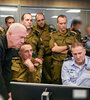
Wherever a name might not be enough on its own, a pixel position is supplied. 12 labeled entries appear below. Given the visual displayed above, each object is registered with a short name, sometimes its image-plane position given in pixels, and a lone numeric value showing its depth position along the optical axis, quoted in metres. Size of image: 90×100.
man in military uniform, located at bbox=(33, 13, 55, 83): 3.34
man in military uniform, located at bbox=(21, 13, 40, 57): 3.07
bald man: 1.32
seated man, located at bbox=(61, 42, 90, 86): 2.22
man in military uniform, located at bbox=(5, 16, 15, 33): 3.59
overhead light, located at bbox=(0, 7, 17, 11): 4.54
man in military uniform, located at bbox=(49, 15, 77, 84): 3.12
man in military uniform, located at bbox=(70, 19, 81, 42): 3.34
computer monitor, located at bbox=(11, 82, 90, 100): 1.03
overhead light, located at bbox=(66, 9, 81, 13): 4.72
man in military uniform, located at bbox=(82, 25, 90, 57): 3.02
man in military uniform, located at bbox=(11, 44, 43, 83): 2.36
